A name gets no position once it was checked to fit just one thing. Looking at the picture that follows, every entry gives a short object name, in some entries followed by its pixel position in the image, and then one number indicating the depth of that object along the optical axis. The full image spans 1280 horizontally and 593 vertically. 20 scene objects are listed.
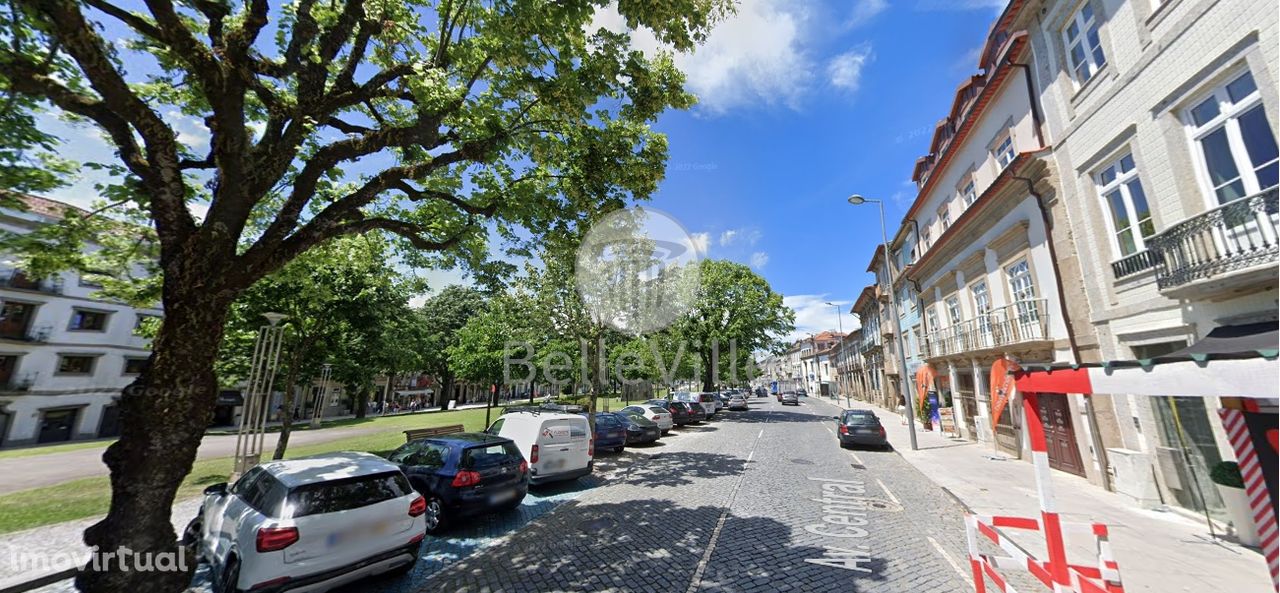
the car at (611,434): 15.00
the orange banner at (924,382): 20.58
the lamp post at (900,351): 15.61
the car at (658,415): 20.72
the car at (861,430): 15.56
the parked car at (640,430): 17.06
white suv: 4.50
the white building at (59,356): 21.72
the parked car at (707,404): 28.51
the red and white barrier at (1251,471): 5.06
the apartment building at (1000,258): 10.89
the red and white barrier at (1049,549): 3.51
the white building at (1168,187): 6.25
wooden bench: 13.92
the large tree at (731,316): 31.56
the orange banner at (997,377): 11.30
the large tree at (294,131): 4.40
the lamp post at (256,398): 9.95
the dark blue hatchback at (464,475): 7.14
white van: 9.73
